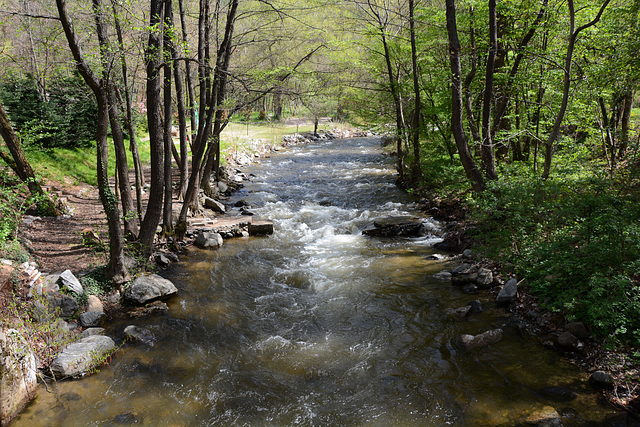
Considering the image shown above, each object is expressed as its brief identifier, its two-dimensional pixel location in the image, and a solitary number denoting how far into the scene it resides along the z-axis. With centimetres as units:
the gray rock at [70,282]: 649
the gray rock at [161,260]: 888
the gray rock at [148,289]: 705
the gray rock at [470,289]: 739
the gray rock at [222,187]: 1592
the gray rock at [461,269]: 802
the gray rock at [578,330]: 533
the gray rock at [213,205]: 1320
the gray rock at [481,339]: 573
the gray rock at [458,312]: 654
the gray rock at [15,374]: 434
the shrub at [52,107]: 1352
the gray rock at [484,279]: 740
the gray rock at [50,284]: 622
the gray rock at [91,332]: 593
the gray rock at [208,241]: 1034
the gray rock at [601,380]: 454
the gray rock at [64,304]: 614
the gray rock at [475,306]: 664
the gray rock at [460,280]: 766
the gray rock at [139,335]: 605
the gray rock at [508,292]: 666
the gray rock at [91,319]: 621
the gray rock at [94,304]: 656
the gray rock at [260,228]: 1145
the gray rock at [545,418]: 419
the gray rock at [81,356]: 508
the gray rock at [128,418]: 444
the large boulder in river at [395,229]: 1103
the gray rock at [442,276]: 803
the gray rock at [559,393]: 453
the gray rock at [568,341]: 529
